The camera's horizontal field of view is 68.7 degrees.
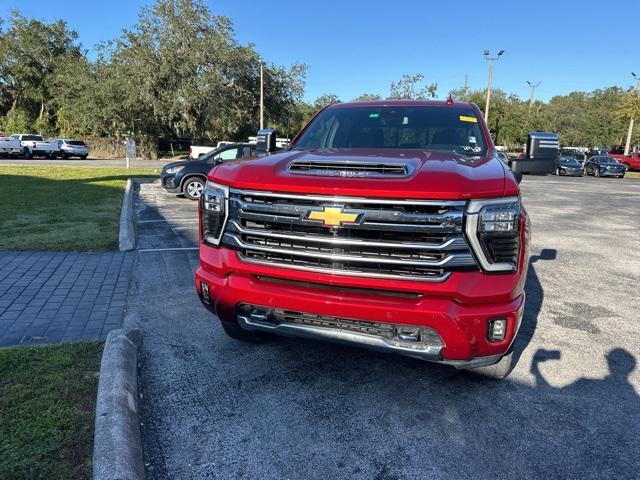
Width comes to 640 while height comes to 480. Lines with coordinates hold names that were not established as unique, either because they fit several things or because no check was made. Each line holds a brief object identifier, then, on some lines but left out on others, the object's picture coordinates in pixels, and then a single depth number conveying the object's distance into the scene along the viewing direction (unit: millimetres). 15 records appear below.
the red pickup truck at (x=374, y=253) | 2648
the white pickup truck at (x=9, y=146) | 34562
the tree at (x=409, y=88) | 42000
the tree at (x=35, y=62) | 48125
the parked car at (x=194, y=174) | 13383
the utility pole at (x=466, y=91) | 54625
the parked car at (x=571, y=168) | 32875
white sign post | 32975
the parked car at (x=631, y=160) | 39844
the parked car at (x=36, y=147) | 35312
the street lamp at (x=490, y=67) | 34147
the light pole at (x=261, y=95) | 38900
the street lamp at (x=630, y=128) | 45238
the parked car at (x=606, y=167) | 32719
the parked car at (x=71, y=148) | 36250
